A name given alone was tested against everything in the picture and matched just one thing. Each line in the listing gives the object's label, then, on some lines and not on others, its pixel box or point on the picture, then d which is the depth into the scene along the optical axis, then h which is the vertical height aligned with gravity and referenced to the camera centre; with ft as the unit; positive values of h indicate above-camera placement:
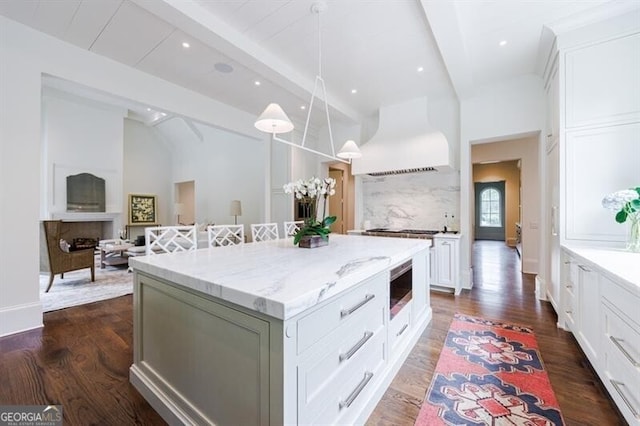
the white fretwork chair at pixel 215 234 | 8.87 -0.71
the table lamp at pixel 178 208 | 27.88 +0.63
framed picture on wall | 27.37 +0.46
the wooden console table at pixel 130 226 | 26.55 -1.30
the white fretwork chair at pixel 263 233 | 10.82 -0.83
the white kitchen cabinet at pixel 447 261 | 12.45 -2.30
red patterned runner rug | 4.96 -3.87
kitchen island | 3.22 -1.89
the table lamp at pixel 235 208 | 21.90 +0.50
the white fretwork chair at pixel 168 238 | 6.73 -0.70
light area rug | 11.12 -3.74
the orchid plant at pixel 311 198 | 7.78 +0.48
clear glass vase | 6.67 -0.52
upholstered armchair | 12.19 -2.09
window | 34.88 +0.84
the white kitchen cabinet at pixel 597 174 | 7.49 +1.21
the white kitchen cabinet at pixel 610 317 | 4.39 -2.19
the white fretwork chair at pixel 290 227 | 12.09 -0.65
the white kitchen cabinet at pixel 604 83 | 7.46 +3.97
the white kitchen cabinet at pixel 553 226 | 9.00 -0.44
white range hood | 12.73 +3.63
